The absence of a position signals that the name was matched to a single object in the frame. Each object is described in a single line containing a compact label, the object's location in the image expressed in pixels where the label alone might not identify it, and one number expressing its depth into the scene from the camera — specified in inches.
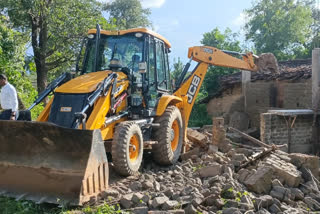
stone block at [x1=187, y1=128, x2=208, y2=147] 336.5
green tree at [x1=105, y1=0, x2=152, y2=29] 1256.8
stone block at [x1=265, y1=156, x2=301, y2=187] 240.1
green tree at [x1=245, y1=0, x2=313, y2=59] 956.0
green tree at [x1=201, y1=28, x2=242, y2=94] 794.2
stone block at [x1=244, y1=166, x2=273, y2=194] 221.3
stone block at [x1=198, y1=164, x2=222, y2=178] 244.1
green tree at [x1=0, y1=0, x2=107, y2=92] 515.8
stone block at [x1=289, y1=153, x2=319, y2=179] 272.7
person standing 242.2
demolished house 432.5
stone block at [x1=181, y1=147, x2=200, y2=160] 306.8
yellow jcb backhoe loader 186.7
